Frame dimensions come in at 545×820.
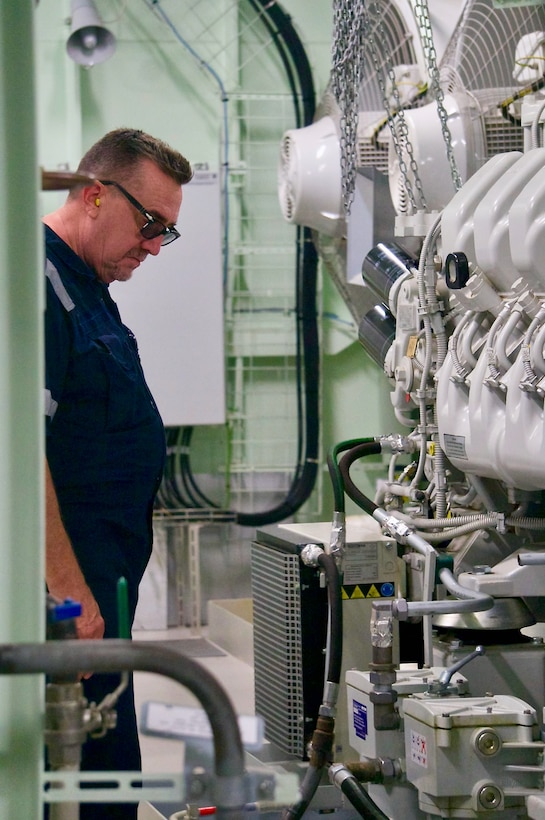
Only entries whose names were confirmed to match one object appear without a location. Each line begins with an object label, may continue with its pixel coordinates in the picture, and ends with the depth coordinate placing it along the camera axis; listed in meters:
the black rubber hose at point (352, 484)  3.26
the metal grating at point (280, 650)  3.26
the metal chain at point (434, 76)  3.15
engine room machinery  2.46
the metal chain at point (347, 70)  3.23
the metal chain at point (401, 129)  3.36
